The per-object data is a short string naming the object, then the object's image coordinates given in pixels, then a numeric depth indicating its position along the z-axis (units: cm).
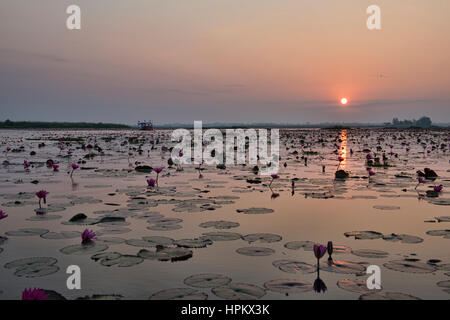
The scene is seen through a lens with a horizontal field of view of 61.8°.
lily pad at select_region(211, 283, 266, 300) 377
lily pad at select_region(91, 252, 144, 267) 468
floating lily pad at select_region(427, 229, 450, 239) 585
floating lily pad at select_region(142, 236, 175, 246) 550
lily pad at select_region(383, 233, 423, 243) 562
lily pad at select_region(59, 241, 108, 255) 511
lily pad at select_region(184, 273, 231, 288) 404
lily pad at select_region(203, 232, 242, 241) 577
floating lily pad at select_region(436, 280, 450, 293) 394
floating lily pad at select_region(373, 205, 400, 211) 794
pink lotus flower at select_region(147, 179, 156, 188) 993
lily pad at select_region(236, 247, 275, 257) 504
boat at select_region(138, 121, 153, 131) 10800
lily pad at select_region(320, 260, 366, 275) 445
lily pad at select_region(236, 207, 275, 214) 762
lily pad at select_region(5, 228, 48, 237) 590
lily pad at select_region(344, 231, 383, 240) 580
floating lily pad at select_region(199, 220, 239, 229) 648
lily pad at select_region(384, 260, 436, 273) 446
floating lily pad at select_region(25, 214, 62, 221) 690
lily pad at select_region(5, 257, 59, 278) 434
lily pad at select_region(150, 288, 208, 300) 372
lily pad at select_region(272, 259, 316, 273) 448
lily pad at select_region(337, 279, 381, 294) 391
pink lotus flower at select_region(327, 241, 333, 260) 460
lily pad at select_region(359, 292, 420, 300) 371
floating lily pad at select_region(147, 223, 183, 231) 629
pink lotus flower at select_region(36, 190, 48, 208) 750
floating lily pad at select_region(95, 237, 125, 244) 558
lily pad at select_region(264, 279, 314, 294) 391
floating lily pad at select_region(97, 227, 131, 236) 607
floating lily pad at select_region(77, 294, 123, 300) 367
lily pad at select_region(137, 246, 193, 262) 488
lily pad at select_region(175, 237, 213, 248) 538
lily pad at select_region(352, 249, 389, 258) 497
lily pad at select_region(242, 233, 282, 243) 566
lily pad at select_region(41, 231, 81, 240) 578
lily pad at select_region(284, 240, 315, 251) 526
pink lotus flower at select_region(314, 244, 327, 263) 426
